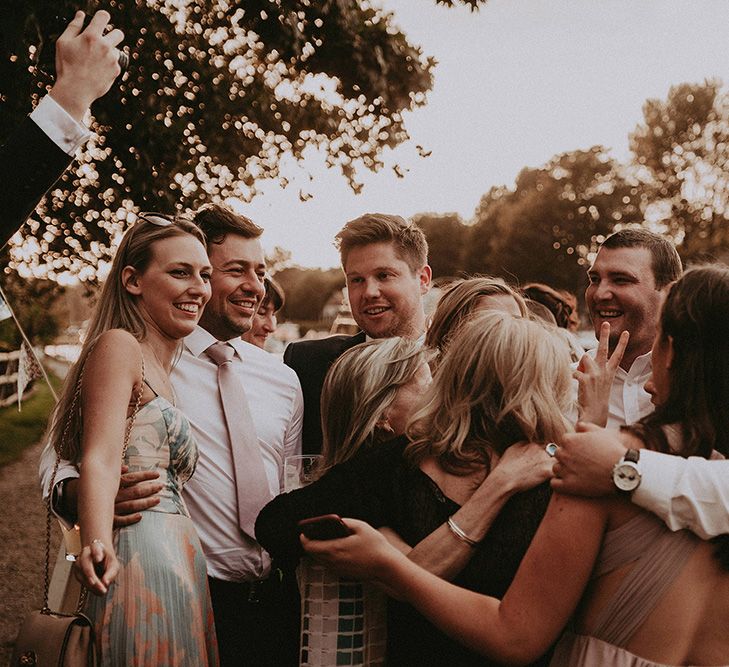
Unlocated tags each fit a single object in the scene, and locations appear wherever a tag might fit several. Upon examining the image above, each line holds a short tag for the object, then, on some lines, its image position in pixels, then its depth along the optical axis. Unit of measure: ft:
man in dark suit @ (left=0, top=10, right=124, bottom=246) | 6.19
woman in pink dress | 5.69
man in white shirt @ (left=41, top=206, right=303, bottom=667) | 9.57
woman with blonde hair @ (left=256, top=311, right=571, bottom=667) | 6.63
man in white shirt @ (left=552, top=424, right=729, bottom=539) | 5.42
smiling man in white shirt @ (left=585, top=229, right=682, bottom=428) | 13.15
